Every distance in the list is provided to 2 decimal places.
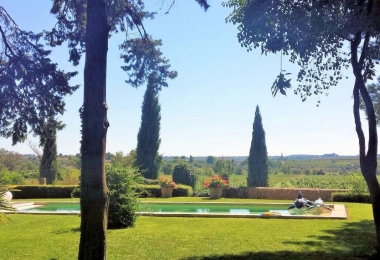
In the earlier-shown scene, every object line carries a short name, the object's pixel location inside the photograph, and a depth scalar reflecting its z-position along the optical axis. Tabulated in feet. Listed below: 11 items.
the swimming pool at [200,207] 50.30
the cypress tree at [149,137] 89.20
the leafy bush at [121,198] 32.63
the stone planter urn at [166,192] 66.23
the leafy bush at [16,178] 71.20
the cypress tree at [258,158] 79.51
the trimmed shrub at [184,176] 76.54
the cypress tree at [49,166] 83.04
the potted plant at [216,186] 64.64
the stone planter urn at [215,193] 64.59
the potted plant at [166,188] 66.18
